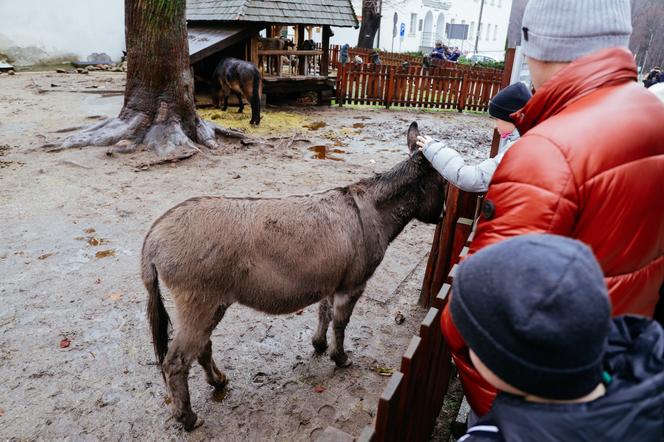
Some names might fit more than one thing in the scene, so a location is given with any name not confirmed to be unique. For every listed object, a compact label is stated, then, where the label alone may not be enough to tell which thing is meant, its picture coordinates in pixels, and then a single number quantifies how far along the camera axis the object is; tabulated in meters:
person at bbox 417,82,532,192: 2.62
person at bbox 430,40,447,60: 23.91
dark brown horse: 11.53
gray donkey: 2.72
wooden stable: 12.45
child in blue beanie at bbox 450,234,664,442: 0.99
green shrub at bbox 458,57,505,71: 26.88
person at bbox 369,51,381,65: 20.76
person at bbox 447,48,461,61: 25.64
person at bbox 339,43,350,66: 23.70
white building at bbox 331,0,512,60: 43.41
